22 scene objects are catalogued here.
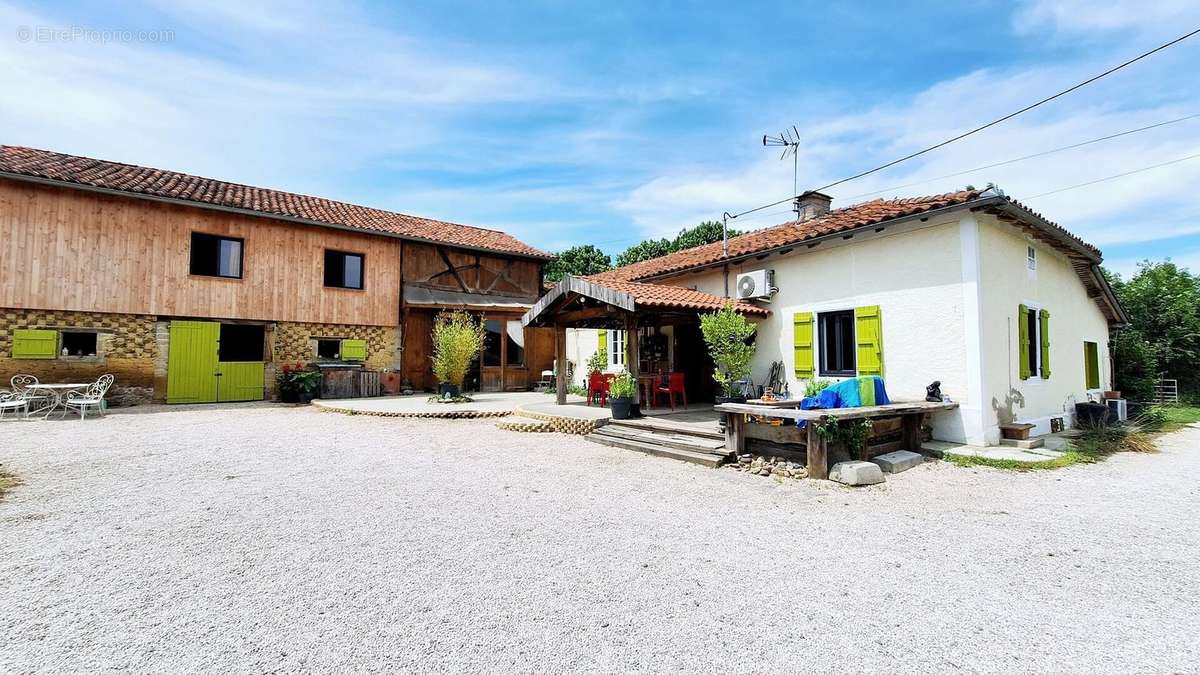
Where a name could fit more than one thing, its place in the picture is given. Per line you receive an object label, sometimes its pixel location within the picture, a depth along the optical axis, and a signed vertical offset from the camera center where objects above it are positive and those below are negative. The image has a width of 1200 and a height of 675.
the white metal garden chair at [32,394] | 11.01 -0.79
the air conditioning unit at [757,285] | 10.13 +1.50
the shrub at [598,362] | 13.96 -0.08
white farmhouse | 7.61 +1.04
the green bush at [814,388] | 7.84 -0.45
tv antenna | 11.93 +5.08
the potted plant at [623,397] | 9.02 -0.68
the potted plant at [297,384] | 13.81 -0.69
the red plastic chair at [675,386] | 10.52 -0.57
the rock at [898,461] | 6.54 -1.34
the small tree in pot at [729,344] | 8.39 +0.25
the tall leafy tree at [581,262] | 33.38 +6.45
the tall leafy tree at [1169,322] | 17.29 +1.31
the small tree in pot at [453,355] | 13.45 +0.10
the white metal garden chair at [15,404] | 10.22 -0.91
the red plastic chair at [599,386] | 11.55 -0.62
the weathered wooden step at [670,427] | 7.53 -1.10
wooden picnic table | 6.10 -0.79
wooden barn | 11.89 +2.04
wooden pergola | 9.08 +1.01
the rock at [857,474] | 5.88 -1.35
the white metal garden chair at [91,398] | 10.64 -0.86
